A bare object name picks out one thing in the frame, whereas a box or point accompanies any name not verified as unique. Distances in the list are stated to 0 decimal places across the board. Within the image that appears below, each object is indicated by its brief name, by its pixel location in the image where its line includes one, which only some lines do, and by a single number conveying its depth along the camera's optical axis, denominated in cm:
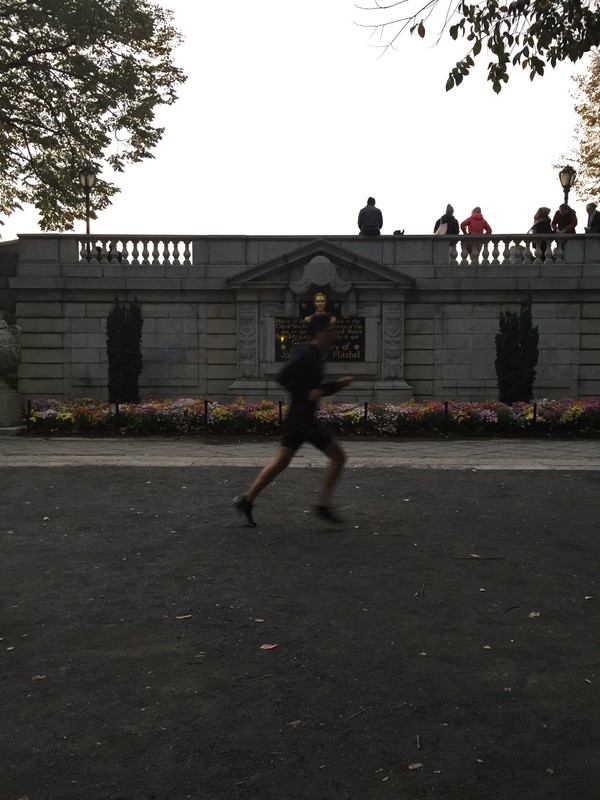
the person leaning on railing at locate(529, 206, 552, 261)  2111
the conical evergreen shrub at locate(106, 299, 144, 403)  1852
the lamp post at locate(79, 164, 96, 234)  2344
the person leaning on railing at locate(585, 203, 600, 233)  2069
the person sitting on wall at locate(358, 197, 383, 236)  2050
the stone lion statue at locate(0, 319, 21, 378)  1538
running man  696
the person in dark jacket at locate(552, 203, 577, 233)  2083
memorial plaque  1977
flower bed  1504
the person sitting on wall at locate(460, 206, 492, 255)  2102
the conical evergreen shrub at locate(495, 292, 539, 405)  1762
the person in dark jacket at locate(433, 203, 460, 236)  2131
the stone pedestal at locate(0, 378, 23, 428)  1560
